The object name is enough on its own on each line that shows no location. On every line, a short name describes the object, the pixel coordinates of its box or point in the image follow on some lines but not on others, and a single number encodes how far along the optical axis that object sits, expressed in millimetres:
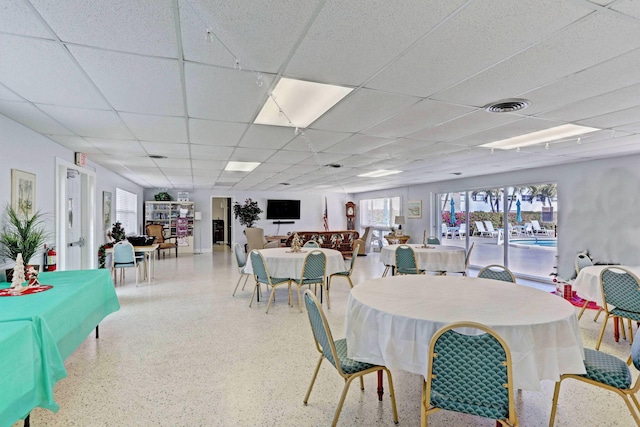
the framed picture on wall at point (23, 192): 3562
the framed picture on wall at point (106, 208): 6961
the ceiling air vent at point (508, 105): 2988
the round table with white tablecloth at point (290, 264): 4961
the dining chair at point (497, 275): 3377
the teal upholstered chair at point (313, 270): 4742
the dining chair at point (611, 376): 1940
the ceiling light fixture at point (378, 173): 7684
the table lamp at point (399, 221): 10828
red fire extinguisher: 4031
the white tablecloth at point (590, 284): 3772
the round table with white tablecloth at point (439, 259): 5926
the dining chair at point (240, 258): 5742
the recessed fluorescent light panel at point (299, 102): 2791
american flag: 14320
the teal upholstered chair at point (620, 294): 3236
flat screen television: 13672
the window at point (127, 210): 8697
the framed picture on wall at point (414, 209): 10594
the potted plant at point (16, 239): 3338
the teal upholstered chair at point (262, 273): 4829
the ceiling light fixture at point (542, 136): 3999
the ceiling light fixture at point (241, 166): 6660
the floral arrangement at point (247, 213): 12961
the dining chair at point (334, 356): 2049
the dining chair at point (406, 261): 5578
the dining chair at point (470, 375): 1634
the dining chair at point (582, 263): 4695
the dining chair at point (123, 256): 6203
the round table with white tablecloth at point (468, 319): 1835
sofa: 10241
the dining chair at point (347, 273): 5367
